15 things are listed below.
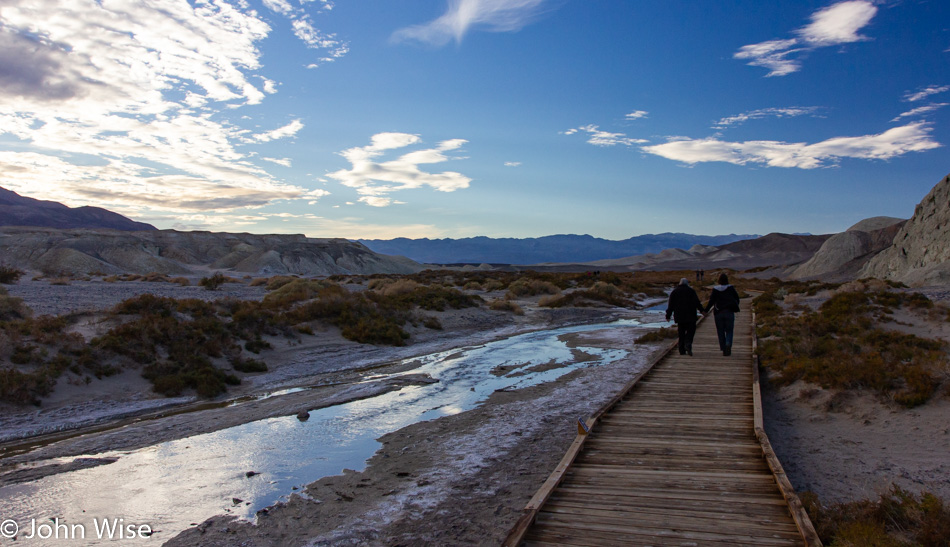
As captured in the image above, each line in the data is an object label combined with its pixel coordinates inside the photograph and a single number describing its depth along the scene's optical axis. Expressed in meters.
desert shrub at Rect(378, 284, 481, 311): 22.73
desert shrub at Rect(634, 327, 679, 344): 17.42
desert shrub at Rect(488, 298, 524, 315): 27.03
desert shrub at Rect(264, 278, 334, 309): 20.09
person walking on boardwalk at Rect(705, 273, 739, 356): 10.85
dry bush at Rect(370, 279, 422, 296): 27.87
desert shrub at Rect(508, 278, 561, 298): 36.16
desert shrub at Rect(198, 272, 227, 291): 32.72
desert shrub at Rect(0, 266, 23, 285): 27.17
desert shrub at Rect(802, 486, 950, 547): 3.83
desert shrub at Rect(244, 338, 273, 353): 14.42
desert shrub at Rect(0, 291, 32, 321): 14.42
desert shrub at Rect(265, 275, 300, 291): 35.39
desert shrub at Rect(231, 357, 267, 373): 13.19
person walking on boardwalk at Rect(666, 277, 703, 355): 10.88
